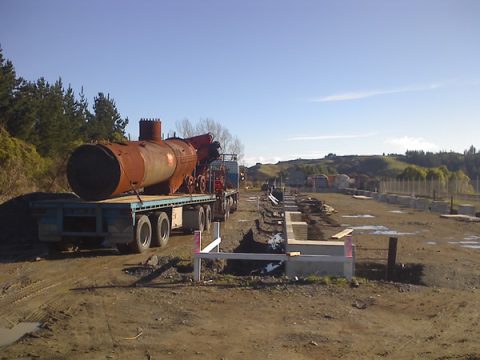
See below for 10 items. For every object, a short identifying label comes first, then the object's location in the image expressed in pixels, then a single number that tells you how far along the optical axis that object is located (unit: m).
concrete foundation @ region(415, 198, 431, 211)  37.29
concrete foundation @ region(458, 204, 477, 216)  30.67
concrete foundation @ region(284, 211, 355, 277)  10.70
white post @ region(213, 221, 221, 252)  13.16
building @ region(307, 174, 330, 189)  100.47
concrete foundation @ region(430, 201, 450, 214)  34.12
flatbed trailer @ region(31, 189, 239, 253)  13.30
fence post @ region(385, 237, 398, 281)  11.11
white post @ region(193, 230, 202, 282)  10.09
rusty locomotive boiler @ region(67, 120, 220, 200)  13.76
